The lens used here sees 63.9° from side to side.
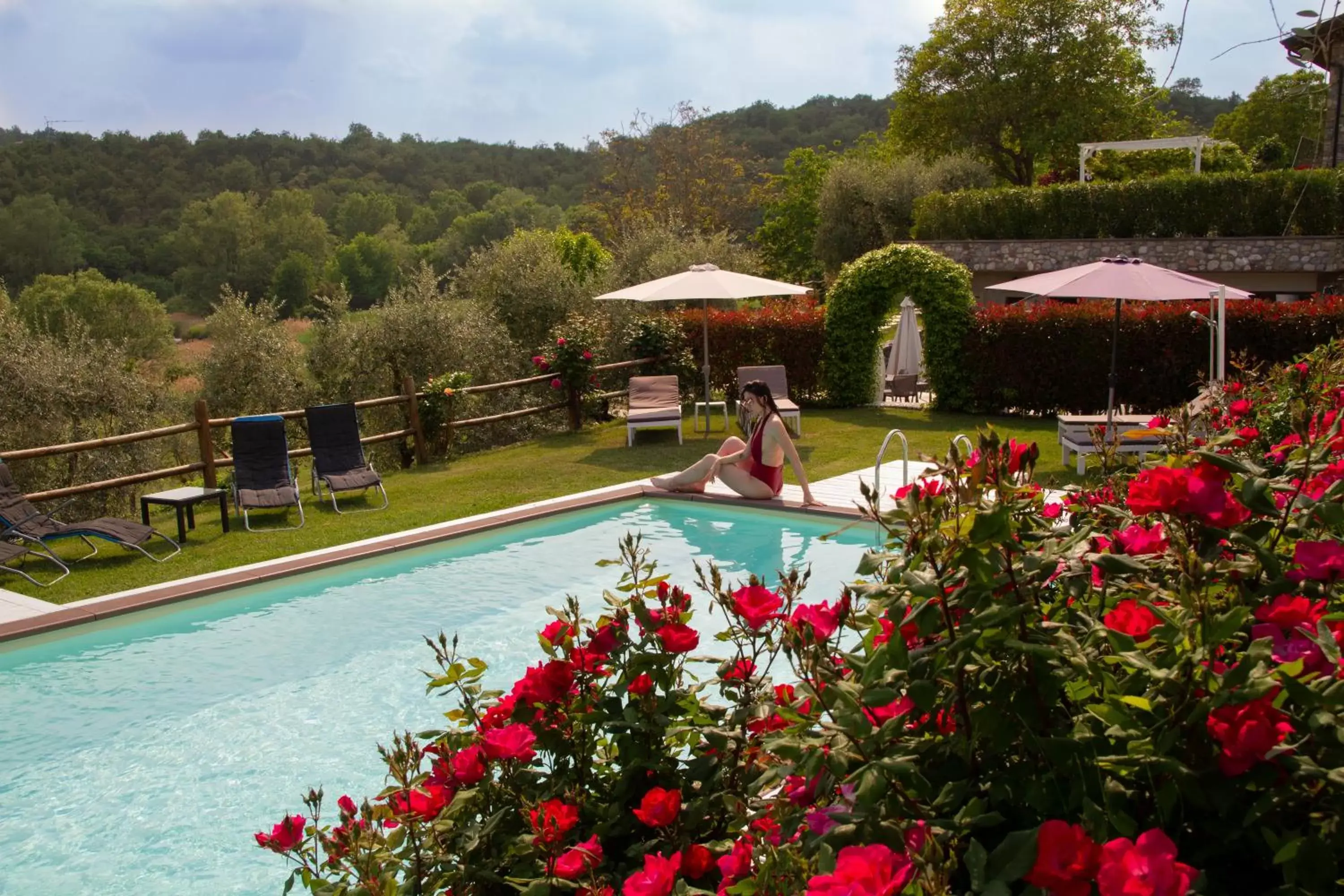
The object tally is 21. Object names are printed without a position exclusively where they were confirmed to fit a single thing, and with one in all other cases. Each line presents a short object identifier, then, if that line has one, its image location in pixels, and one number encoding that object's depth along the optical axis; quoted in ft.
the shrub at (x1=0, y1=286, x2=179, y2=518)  53.06
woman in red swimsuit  32.42
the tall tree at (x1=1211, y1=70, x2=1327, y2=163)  144.25
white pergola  91.56
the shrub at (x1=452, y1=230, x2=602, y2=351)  63.05
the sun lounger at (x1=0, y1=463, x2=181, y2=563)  28.25
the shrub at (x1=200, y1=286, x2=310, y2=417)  62.54
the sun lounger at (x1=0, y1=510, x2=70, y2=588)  26.89
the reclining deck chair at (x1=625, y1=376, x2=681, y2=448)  45.34
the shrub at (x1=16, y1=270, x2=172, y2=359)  114.01
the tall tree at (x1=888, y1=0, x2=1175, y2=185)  132.87
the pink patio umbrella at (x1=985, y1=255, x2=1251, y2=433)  32.86
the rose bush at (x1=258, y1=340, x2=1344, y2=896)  4.37
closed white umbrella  63.31
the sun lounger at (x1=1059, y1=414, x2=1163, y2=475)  33.47
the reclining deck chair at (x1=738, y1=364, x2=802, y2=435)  47.70
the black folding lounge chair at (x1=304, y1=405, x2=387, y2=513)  36.27
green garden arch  49.06
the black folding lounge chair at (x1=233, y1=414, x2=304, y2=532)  34.47
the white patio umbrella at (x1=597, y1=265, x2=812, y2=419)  43.50
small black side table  30.53
